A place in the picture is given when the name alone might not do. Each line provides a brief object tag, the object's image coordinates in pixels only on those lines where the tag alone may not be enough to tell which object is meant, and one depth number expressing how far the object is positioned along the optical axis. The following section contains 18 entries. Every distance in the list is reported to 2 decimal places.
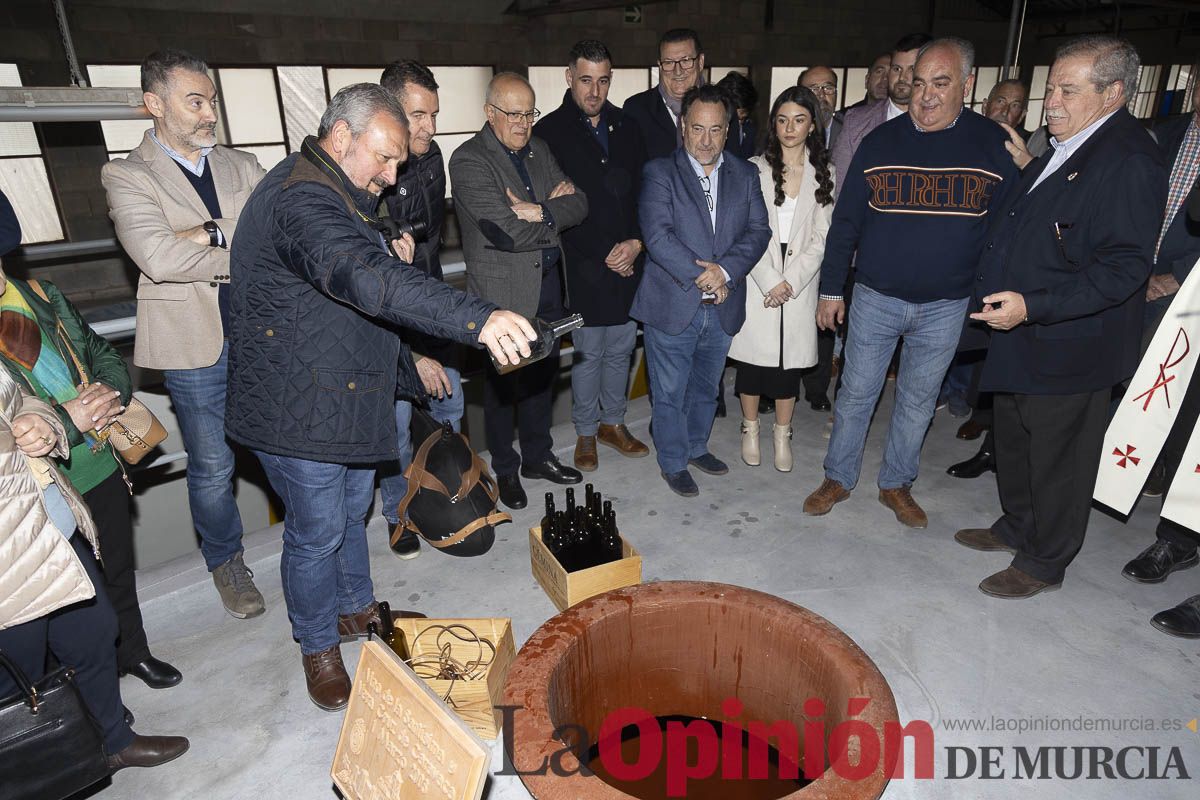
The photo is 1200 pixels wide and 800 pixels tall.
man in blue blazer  3.22
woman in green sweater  1.94
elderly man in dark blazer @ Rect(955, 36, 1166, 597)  2.34
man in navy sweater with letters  2.81
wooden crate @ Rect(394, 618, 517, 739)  2.13
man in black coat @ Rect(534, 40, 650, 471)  3.38
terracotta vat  1.74
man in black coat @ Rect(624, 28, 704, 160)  3.64
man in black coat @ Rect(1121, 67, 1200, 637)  2.88
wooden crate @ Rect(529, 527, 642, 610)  2.59
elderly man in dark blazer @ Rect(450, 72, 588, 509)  3.01
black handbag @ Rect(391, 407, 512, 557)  2.81
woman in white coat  3.34
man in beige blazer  2.39
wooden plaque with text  1.49
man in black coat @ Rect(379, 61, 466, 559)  2.75
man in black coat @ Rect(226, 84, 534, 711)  1.74
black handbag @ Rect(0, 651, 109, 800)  1.63
